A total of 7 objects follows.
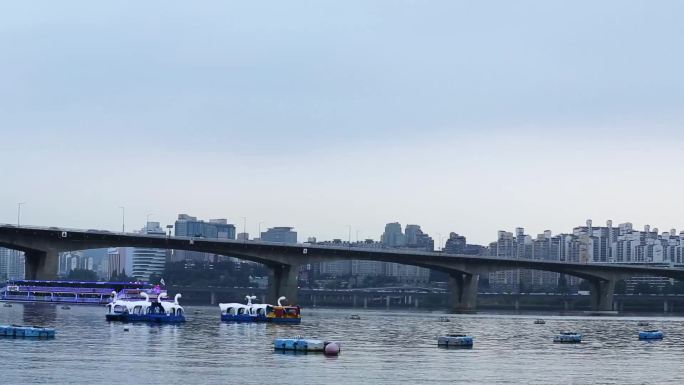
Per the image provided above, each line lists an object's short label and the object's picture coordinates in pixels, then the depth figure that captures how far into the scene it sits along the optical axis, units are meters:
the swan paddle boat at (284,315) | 145.25
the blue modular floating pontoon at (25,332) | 96.81
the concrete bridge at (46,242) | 181.12
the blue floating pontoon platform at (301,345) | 87.38
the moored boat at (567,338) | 113.81
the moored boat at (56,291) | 182.62
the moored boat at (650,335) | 123.07
